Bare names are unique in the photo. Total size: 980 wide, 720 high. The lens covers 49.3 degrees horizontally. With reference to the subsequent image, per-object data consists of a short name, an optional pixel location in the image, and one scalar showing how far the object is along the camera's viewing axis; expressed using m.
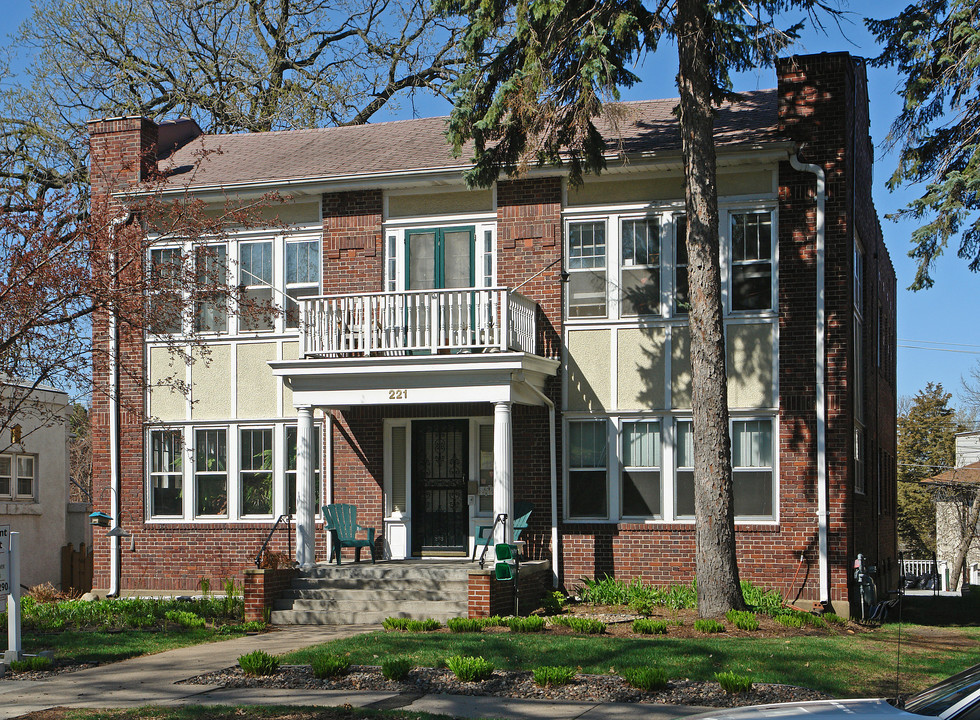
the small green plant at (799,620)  13.79
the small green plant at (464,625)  13.50
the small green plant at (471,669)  9.95
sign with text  11.43
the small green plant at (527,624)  13.41
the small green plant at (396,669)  10.22
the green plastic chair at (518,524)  16.52
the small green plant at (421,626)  13.54
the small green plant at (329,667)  10.34
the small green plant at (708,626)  12.99
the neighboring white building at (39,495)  25.42
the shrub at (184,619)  14.89
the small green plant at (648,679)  9.45
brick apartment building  16.30
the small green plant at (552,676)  9.73
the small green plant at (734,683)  9.22
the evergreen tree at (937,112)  16.86
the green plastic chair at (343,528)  16.69
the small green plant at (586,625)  13.20
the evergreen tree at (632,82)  14.23
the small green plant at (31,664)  11.41
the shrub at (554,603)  16.08
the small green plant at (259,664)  10.56
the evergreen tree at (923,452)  52.78
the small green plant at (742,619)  13.12
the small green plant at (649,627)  12.91
